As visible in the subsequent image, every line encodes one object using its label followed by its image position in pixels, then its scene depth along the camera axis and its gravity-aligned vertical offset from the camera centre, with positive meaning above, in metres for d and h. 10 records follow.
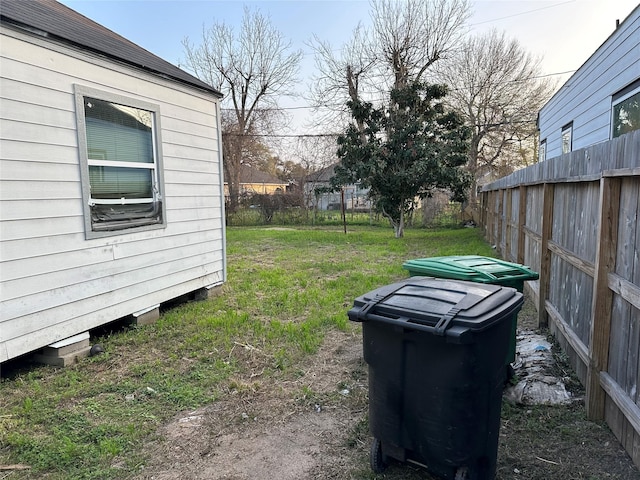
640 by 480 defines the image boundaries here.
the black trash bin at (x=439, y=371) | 1.88 -0.83
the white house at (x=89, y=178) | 3.46 +0.22
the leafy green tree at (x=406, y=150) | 12.45 +1.48
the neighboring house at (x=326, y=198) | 21.17 +0.02
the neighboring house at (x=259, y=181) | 33.03 +1.60
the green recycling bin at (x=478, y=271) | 2.99 -0.55
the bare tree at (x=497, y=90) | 20.12 +5.34
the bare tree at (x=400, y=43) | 16.64 +6.48
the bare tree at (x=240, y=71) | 23.88 +7.55
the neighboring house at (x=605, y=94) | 4.98 +1.56
